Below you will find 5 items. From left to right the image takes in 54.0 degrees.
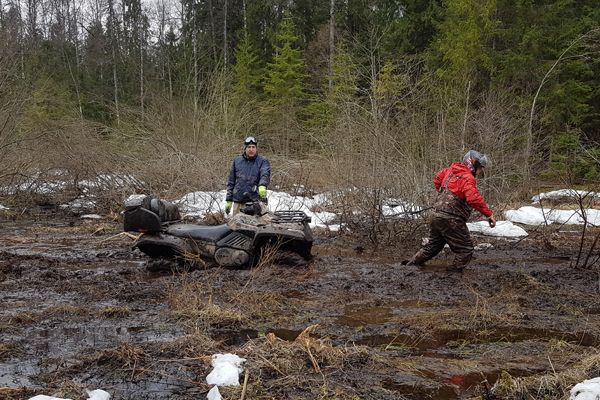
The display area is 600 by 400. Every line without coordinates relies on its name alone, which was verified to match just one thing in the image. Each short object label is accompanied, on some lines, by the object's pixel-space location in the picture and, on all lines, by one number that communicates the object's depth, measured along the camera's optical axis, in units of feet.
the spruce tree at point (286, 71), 105.81
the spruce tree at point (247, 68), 112.47
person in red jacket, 27.20
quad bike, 26.13
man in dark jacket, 32.17
